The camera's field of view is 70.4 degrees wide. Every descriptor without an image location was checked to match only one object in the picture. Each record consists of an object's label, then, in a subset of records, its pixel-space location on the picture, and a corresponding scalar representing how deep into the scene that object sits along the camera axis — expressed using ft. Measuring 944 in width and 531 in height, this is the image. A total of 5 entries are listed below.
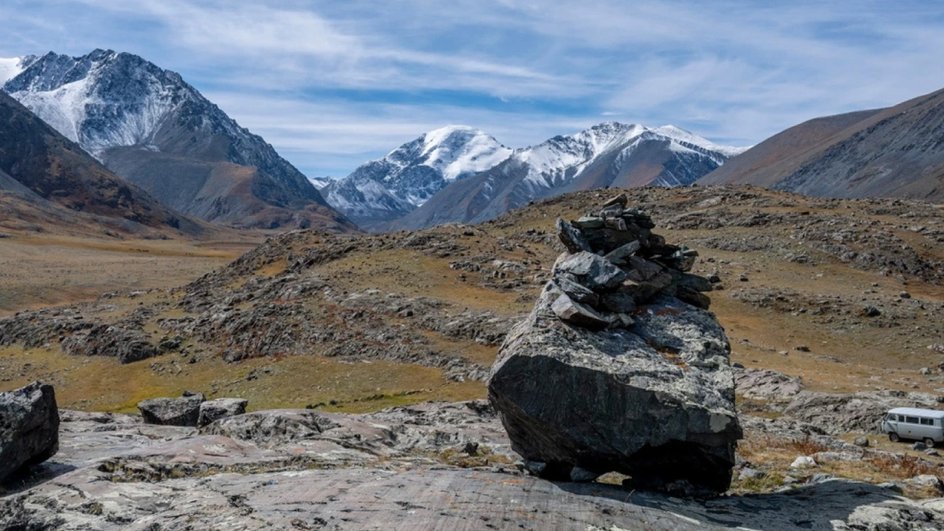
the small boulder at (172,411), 101.65
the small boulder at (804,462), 75.81
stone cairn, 65.05
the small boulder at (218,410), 92.79
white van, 99.35
